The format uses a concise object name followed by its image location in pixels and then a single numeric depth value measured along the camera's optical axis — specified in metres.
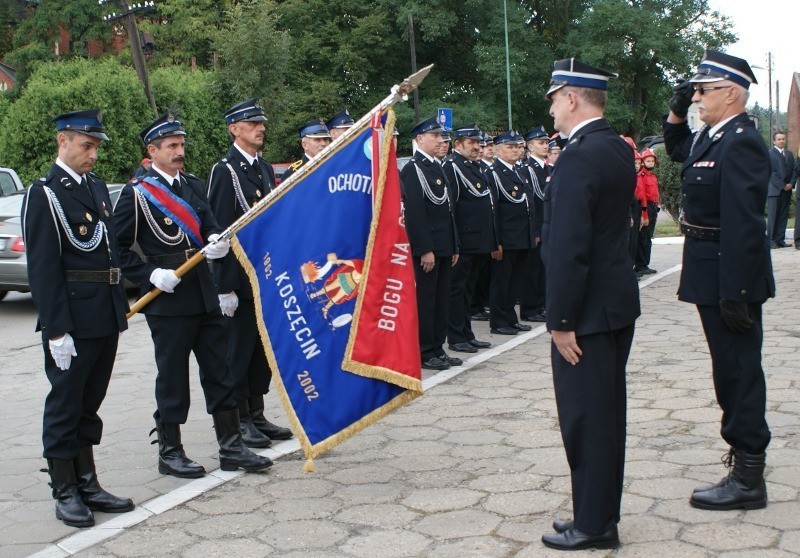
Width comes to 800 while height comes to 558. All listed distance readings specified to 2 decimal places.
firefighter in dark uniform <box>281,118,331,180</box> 7.93
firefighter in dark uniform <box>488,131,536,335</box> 9.76
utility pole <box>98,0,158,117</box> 23.42
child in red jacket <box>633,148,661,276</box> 13.39
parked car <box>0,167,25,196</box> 15.06
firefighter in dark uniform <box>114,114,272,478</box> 5.28
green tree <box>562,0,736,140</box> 41.81
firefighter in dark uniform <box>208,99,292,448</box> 5.89
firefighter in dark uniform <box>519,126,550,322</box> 10.56
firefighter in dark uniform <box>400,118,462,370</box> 8.05
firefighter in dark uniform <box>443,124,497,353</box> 9.15
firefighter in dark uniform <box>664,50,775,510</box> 4.32
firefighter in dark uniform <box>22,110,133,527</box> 4.68
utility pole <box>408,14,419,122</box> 37.28
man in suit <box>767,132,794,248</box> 16.09
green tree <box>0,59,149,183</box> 25.69
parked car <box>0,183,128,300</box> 11.68
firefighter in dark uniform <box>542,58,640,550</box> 3.82
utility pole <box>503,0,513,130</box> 40.72
